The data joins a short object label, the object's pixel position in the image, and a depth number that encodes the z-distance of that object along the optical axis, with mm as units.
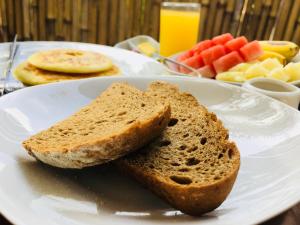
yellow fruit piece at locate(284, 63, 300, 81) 338
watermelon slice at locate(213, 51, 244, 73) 398
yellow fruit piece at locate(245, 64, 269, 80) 343
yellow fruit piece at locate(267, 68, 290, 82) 333
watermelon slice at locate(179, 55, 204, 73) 413
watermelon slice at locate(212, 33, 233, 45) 437
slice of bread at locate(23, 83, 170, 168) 143
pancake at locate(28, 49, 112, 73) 330
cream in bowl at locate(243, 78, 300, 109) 253
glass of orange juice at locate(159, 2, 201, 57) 498
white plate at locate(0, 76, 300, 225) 126
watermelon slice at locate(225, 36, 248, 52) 417
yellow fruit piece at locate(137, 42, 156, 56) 486
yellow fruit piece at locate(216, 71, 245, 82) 343
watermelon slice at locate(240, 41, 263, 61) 401
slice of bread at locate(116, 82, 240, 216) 135
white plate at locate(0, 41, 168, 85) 360
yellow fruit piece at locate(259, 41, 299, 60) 418
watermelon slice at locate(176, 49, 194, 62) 433
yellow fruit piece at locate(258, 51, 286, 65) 405
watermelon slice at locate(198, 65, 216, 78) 406
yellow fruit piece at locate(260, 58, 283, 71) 360
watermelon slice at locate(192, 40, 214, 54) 433
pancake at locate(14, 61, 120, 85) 316
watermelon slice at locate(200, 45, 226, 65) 407
